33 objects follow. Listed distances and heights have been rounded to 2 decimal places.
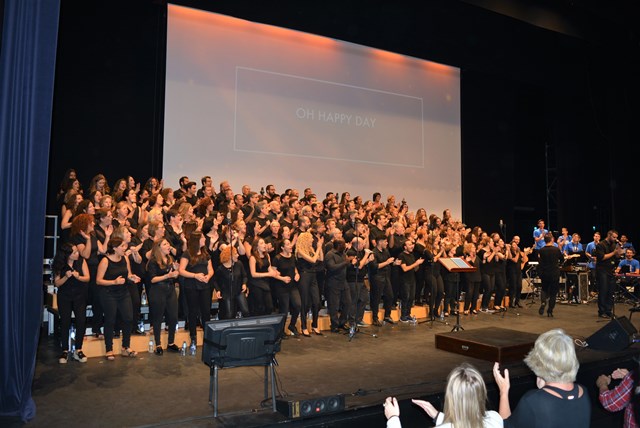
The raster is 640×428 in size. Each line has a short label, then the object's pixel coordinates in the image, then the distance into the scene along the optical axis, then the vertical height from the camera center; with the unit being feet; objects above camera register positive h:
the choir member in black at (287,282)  25.95 -1.70
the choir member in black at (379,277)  29.76 -1.59
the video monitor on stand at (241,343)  14.25 -2.61
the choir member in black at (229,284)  24.05 -1.72
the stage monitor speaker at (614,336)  22.38 -3.60
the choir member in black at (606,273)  33.37 -1.36
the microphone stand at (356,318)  26.20 -3.64
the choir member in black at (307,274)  26.76 -1.33
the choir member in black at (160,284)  22.26 -1.61
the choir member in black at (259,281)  25.34 -1.62
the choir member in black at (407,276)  31.09 -1.58
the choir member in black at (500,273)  35.65 -1.52
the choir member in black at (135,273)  23.13 -1.25
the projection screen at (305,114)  33.86 +9.76
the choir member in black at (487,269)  35.40 -1.25
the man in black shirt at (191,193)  29.45 +2.98
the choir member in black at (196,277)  23.09 -1.34
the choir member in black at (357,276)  28.14 -1.48
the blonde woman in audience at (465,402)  7.72 -2.23
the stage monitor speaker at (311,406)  13.10 -3.97
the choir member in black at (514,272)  37.06 -1.50
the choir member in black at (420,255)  32.32 -0.41
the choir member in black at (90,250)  21.42 -0.20
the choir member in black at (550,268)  33.55 -1.07
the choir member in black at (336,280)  27.61 -1.66
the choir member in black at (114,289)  21.15 -1.75
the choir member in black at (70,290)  20.76 -1.77
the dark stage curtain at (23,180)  14.26 +1.76
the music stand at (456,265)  28.40 -0.82
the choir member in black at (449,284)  33.22 -2.15
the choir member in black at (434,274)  31.99 -1.49
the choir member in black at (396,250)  31.40 -0.05
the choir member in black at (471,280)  33.88 -1.92
